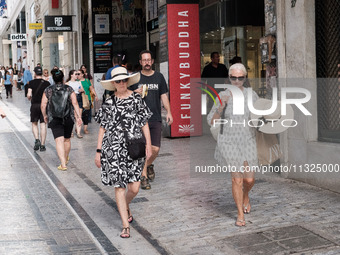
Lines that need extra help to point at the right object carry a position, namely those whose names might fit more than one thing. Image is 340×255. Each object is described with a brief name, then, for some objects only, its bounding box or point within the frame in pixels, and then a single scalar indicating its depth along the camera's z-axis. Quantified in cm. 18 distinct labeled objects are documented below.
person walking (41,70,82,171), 946
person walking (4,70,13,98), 3178
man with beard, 761
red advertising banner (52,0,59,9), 2809
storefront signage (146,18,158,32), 1909
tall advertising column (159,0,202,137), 1245
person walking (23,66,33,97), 2921
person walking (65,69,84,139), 1395
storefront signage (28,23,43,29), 3303
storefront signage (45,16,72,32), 2259
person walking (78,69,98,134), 1446
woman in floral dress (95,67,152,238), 538
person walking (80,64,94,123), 1498
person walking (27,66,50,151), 1180
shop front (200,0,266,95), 1286
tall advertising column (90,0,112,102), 1986
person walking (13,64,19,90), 4168
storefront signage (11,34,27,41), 4513
